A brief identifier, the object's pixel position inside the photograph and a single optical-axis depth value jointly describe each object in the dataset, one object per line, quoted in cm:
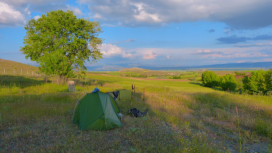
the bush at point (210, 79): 4566
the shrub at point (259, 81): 2488
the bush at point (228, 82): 3688
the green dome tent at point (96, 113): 810
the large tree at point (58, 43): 2189
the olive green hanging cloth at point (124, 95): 1557
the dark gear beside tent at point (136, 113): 1054
